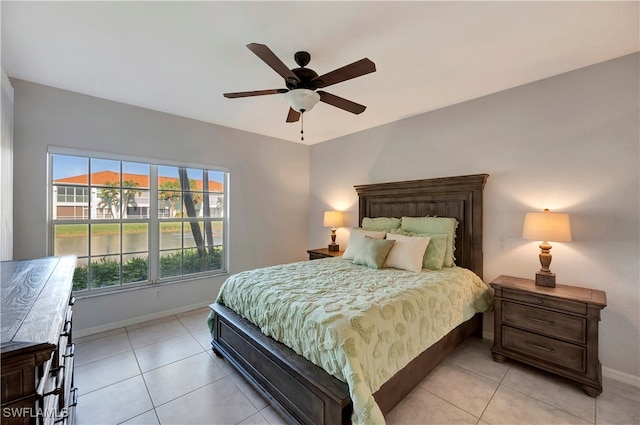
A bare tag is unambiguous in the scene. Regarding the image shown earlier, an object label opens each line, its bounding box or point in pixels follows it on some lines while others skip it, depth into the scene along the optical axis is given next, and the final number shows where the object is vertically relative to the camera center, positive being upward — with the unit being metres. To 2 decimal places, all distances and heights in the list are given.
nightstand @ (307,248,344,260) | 4.06 -0.72
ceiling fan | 1.76 +0.97
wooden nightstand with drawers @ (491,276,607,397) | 2.00 -0.99
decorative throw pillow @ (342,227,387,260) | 3.27 -0.38
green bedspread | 1.48 -0.75
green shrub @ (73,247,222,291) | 3.04 -0.81
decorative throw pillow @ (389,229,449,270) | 2.83 -0.47
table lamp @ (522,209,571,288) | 2.21 -0.18
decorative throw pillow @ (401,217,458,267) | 2.96 -0.21
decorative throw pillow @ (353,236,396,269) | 2.87 -0.49
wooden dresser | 0.65 -0.39
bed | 1.54 -1.05
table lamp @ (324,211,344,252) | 4.30 -0.20
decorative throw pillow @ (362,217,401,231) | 3.53 -0.20
